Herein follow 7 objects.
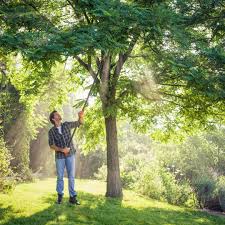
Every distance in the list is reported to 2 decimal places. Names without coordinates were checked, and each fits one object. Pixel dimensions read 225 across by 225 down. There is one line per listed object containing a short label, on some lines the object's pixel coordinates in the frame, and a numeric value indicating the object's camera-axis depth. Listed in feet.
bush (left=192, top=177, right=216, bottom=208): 57.58
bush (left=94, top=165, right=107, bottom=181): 95.72
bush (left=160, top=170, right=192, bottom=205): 58.23
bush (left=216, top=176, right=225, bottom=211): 54.44
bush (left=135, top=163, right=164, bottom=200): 61.05
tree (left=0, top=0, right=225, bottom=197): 25.38
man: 30.78
